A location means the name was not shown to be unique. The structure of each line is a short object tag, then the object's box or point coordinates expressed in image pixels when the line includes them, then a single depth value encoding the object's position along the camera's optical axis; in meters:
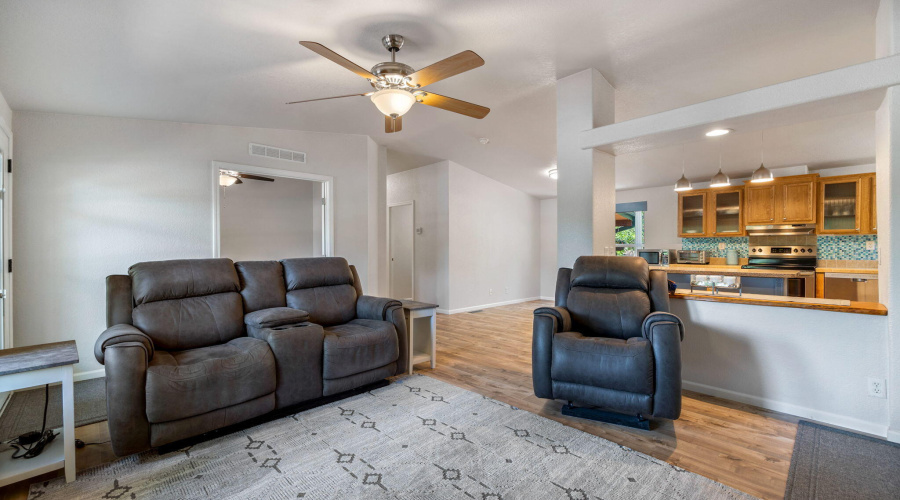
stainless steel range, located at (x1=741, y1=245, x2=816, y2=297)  5.07
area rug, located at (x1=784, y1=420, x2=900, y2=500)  1.82
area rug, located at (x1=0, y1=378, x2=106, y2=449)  2.48
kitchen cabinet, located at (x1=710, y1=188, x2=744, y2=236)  5.72
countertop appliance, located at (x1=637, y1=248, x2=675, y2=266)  6.47
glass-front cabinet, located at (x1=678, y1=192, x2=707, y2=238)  6.06
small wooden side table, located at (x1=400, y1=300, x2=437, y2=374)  3.46
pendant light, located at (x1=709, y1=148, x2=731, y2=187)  4.53
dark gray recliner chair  2.33
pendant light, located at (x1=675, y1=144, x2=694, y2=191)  4.92
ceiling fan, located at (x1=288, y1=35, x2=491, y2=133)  2.20
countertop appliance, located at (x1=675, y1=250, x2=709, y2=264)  6.11
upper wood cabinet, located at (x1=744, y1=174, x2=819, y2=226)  5.14
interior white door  7.29
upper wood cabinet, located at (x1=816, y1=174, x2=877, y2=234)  4.82
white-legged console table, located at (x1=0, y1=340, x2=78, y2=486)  1.79
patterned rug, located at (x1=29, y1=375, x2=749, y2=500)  1.83
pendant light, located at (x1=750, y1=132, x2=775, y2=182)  4.16
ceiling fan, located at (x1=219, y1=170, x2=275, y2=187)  4.20
